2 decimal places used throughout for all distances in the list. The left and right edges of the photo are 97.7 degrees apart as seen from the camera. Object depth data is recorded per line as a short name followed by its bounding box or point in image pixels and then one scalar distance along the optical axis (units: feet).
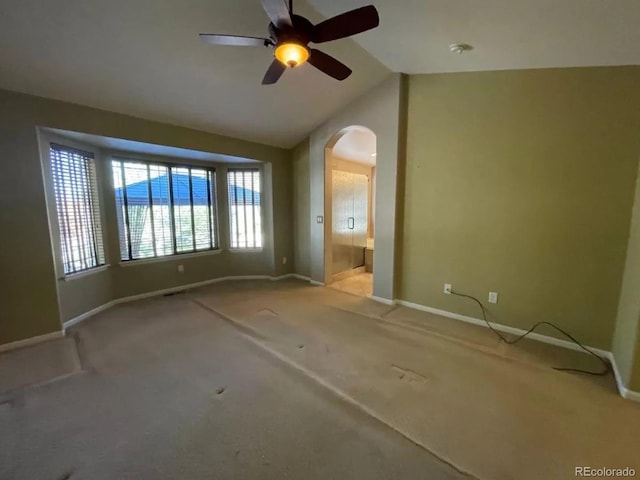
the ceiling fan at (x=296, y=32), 5.23
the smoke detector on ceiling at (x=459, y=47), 8.27
